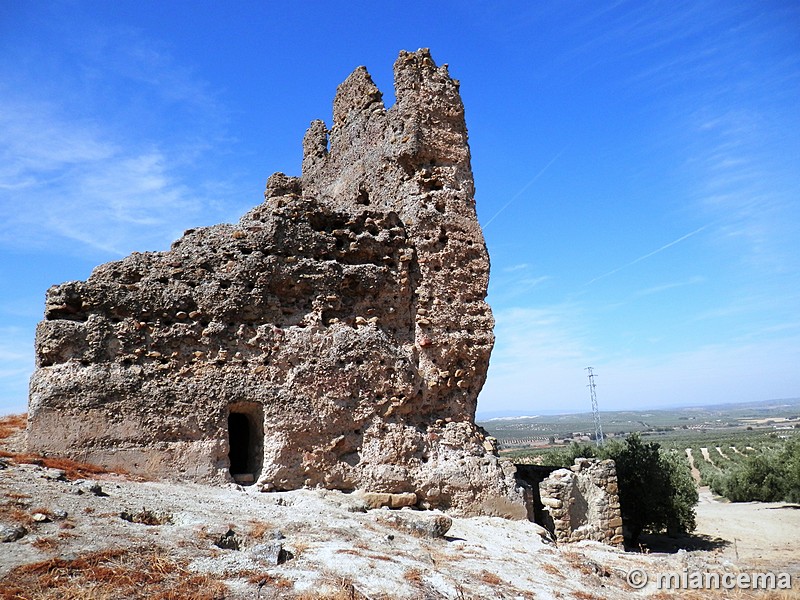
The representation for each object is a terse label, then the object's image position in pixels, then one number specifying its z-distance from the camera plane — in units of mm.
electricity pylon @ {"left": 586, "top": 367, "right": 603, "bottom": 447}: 29156
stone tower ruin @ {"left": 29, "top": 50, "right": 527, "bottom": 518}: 7680
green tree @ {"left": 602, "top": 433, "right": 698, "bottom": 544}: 15961
